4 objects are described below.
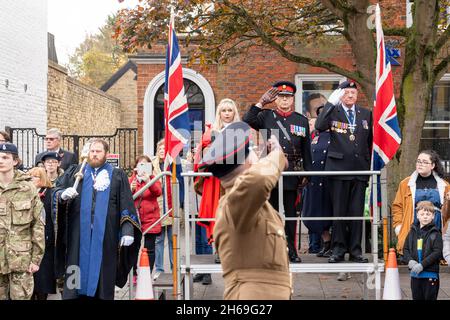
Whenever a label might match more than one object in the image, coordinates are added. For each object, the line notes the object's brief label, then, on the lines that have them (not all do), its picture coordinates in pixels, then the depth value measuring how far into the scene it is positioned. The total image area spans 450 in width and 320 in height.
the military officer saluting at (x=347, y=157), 7.72
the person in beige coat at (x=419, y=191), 7.71
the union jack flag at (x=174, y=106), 7.64
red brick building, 16.02
